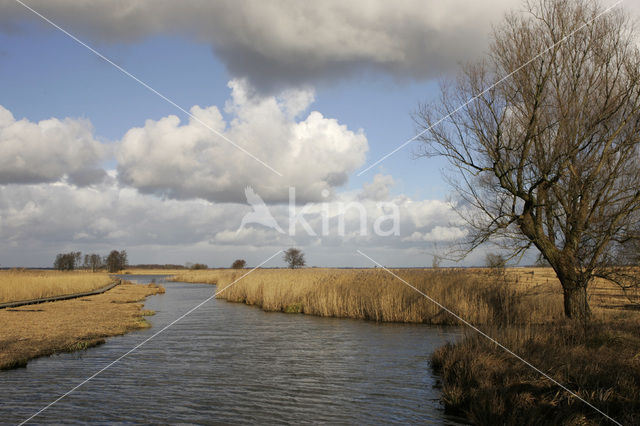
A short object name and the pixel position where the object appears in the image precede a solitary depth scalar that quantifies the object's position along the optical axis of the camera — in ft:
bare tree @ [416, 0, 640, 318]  43.73
